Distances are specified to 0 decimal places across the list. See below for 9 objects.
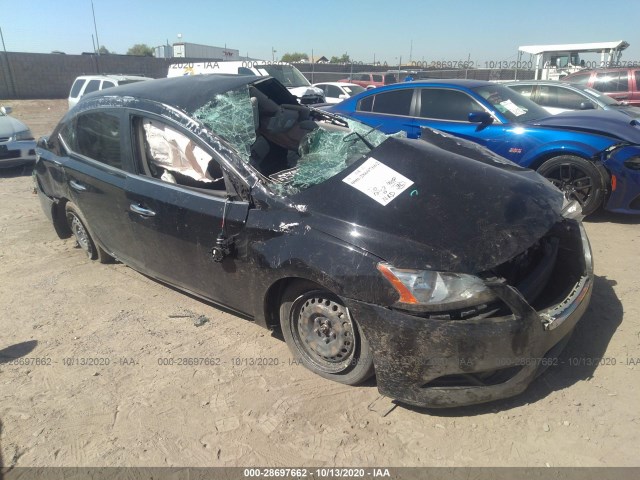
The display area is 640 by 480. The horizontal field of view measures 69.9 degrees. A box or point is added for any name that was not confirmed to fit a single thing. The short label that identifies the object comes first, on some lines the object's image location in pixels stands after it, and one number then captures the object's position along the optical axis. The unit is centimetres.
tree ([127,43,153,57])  6468
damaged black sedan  230
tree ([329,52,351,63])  5800
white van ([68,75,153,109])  1155
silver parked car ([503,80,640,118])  824
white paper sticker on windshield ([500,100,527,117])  570
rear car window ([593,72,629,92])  1136
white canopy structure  1730
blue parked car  486
